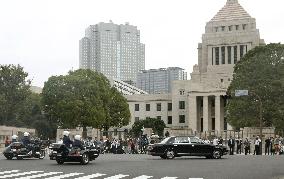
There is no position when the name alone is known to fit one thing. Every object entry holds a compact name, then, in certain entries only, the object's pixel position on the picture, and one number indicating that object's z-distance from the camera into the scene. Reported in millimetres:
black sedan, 35812
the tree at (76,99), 75312
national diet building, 108000
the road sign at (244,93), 51000
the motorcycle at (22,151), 34312
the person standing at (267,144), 46588
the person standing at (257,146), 45338
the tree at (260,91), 59625
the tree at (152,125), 100938
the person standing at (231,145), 46094
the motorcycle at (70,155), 28922
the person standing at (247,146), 46438
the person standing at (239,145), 48559
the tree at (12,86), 74125
